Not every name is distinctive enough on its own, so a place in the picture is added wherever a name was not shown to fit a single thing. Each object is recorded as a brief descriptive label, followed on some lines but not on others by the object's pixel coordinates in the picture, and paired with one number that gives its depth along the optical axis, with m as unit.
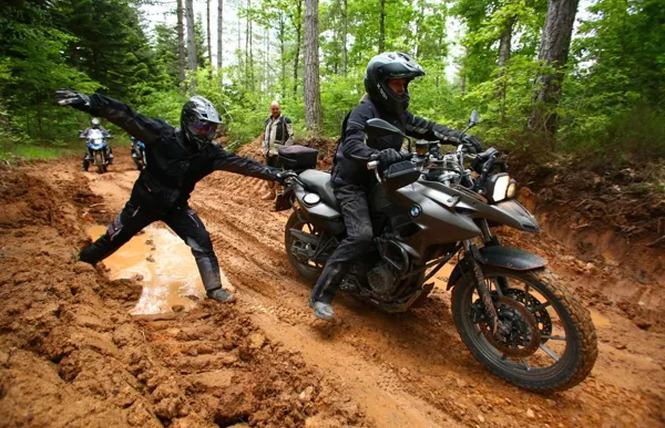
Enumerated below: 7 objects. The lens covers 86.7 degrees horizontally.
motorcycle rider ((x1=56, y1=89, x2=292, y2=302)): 3.43
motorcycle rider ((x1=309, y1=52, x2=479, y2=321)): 2.91
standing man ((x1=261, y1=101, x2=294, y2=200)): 7.88
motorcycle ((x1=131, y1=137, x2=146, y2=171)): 10.42
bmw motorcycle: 2.33
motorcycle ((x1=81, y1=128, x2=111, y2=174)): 10.43
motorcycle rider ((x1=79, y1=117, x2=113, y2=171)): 10.66
